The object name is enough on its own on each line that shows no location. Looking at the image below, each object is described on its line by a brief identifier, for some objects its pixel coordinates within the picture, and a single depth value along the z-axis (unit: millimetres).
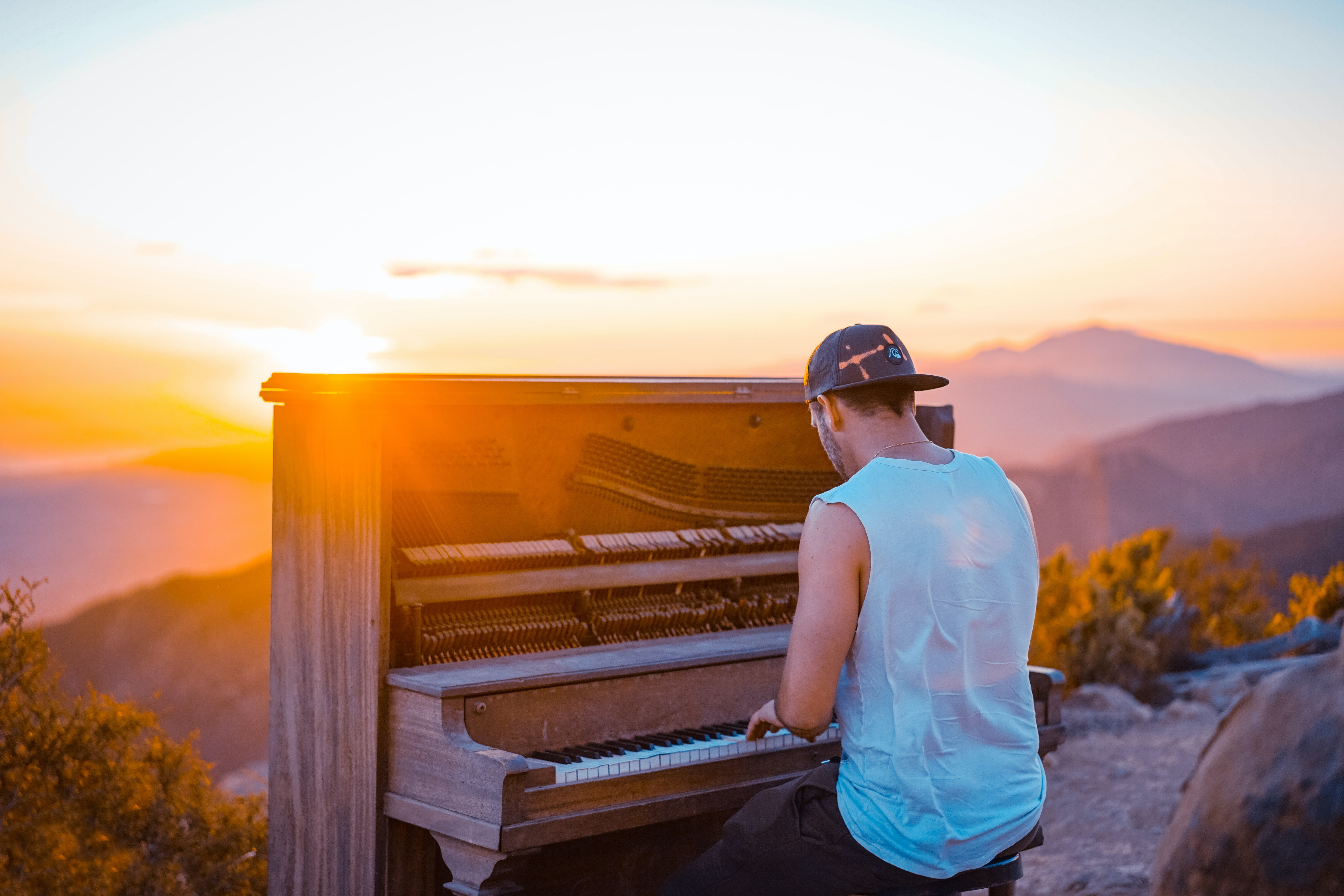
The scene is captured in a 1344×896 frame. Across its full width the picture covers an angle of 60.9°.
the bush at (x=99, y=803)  4070
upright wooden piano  2914
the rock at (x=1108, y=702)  8805
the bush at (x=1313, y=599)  10797
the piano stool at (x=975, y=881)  2393
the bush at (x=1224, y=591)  11445
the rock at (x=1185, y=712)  8773
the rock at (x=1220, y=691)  9039
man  2207
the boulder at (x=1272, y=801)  1798
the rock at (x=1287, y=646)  9820
